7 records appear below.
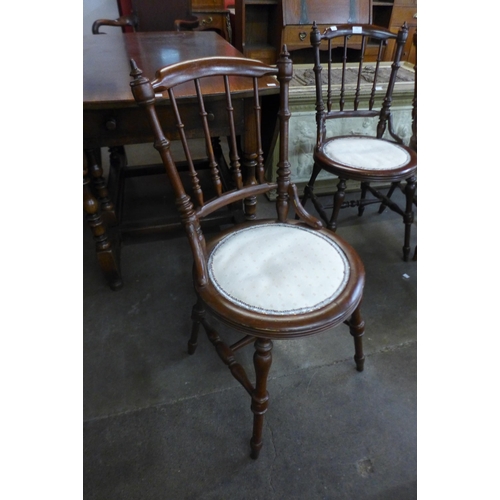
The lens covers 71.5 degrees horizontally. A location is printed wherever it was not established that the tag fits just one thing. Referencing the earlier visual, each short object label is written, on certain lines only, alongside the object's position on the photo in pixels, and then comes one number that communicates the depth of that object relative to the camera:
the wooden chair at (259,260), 0.83
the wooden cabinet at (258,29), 2.81
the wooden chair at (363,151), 1.50
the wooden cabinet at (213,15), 3.01
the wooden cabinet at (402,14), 3.03
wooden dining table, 1.21
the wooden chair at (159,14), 2.81
